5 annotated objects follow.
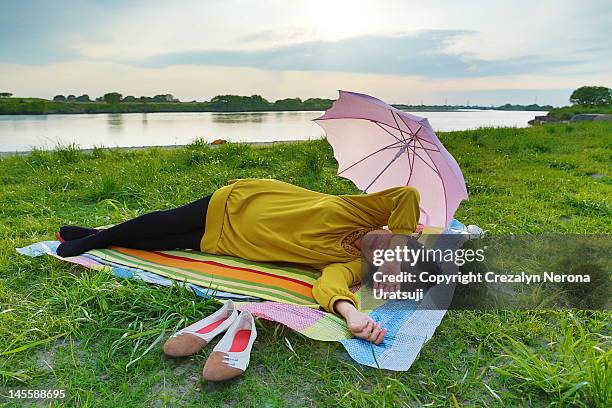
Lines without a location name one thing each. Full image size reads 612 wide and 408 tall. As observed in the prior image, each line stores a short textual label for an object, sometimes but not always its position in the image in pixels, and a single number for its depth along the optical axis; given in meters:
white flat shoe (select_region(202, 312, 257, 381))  1.89
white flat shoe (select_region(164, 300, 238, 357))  2.04
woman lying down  2.62
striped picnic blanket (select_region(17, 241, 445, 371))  2.13
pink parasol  3.03
